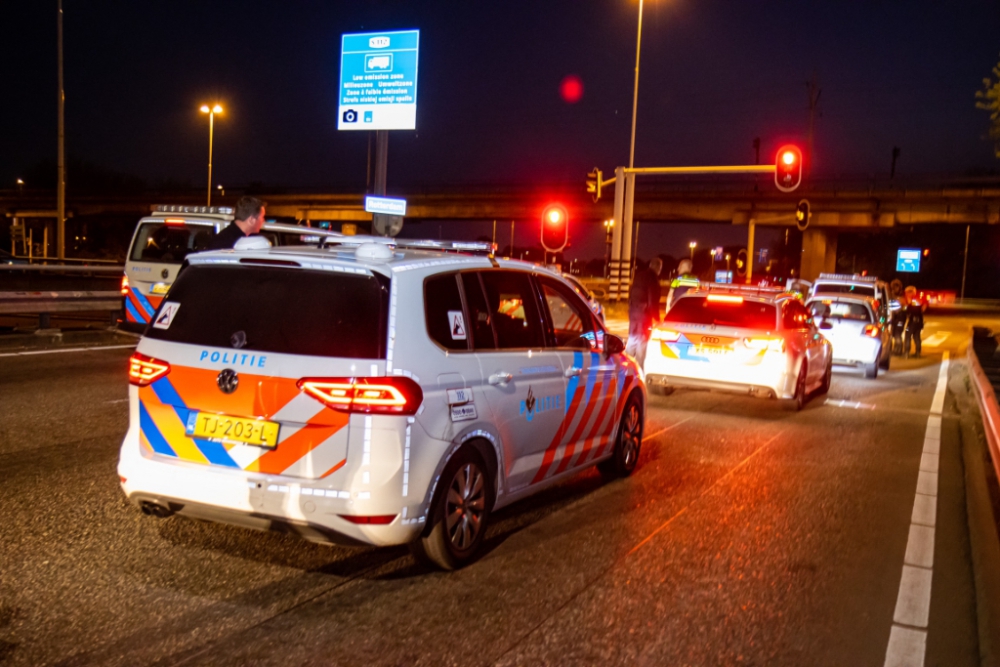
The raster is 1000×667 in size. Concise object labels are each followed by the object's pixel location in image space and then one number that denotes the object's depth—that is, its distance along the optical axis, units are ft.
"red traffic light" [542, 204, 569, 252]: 62.03
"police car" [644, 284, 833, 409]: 39.73
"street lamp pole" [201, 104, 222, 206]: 153.17
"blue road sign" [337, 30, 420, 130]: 69.56
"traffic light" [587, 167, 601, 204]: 94.63
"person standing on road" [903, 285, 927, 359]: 77.05
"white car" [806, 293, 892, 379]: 58.85
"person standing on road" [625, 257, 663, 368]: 47.50
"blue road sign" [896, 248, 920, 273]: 230.68
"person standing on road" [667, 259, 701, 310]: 55.05
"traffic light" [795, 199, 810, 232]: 106.63
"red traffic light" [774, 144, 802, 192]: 84.89
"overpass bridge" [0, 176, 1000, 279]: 181.88
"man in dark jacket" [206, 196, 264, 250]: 26.61
